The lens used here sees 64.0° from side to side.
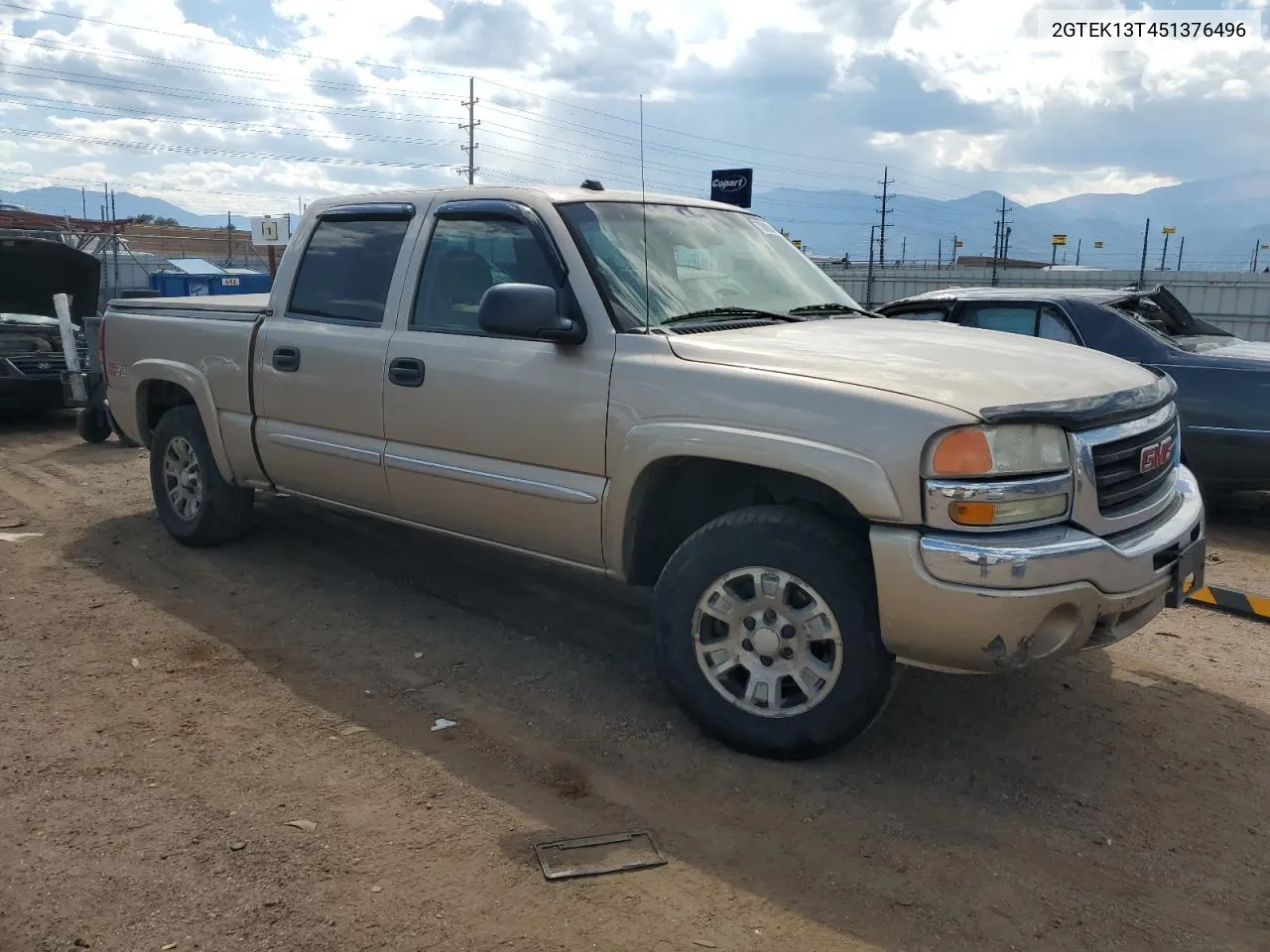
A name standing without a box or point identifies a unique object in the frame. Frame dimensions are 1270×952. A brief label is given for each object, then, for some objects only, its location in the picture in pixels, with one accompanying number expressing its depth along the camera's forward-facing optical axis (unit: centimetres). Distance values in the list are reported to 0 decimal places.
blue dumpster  2008
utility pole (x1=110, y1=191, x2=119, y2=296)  2077
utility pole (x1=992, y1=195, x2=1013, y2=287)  3985
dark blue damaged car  646
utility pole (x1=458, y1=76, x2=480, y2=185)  5241
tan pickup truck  309
